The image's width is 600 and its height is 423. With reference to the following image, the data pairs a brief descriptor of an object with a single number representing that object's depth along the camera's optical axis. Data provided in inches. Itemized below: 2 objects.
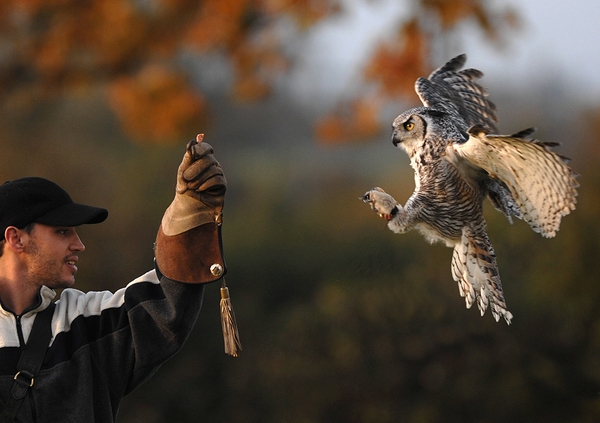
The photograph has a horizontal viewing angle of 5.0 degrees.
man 581.3
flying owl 583.5
